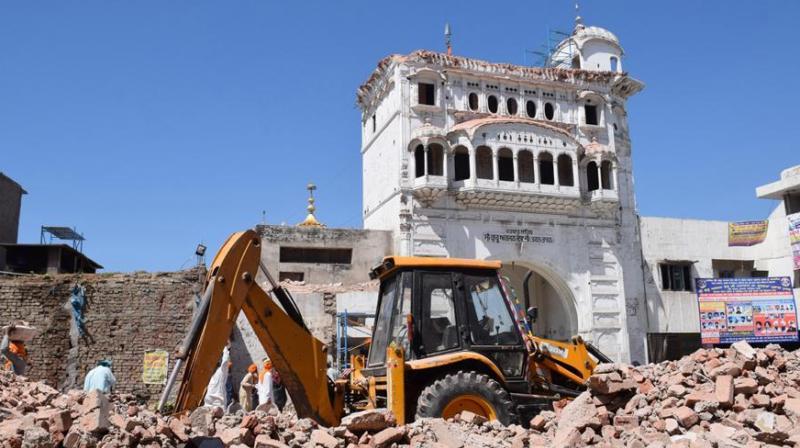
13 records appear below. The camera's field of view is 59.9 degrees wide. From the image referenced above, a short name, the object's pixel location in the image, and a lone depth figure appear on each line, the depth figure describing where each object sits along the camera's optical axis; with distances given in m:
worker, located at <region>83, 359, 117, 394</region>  10.33
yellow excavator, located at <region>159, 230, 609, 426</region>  7.01
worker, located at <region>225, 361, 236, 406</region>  14.58
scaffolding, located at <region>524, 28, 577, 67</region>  28.90
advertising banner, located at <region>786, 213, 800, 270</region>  26.62
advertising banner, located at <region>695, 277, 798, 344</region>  25.69
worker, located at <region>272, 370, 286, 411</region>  13.58
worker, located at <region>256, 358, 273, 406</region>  12.67
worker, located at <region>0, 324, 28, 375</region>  8.94
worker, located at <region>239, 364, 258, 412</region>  13.73
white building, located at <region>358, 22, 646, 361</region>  23.38
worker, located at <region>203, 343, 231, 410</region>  12.40
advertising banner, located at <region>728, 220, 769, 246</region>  28.14
